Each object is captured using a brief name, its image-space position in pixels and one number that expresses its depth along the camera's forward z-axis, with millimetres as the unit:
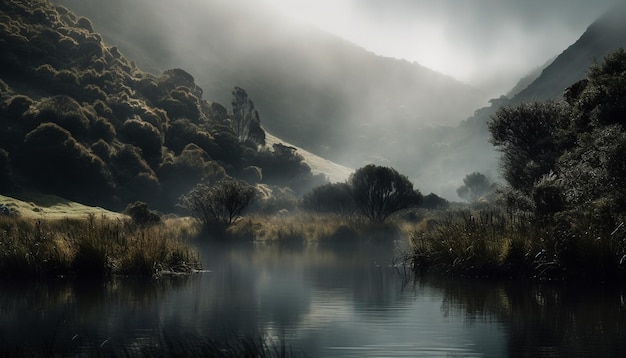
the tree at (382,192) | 75875
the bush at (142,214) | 70131
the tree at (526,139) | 47594
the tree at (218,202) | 65062
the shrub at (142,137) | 123250
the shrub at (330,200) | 90562
